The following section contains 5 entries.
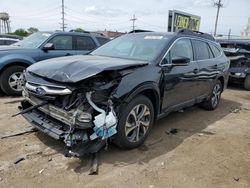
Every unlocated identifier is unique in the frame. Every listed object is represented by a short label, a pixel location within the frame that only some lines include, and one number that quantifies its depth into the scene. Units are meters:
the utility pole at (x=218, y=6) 29.84
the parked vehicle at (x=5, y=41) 9.27
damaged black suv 2.32
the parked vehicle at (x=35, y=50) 4.71
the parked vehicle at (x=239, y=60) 7.03
